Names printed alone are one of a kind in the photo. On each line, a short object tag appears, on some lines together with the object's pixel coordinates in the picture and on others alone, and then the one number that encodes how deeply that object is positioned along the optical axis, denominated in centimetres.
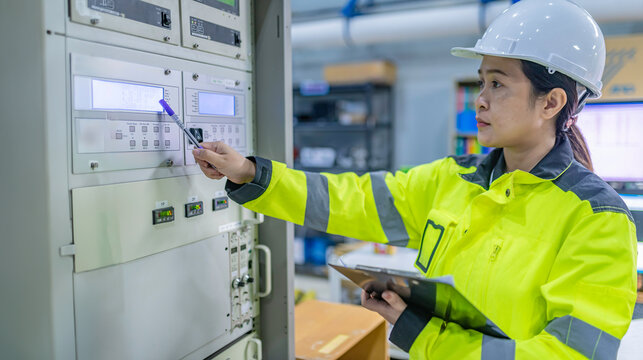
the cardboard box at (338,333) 166
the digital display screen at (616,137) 286
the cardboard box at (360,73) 452
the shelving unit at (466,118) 388
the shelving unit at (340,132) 474
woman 90
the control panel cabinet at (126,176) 90
